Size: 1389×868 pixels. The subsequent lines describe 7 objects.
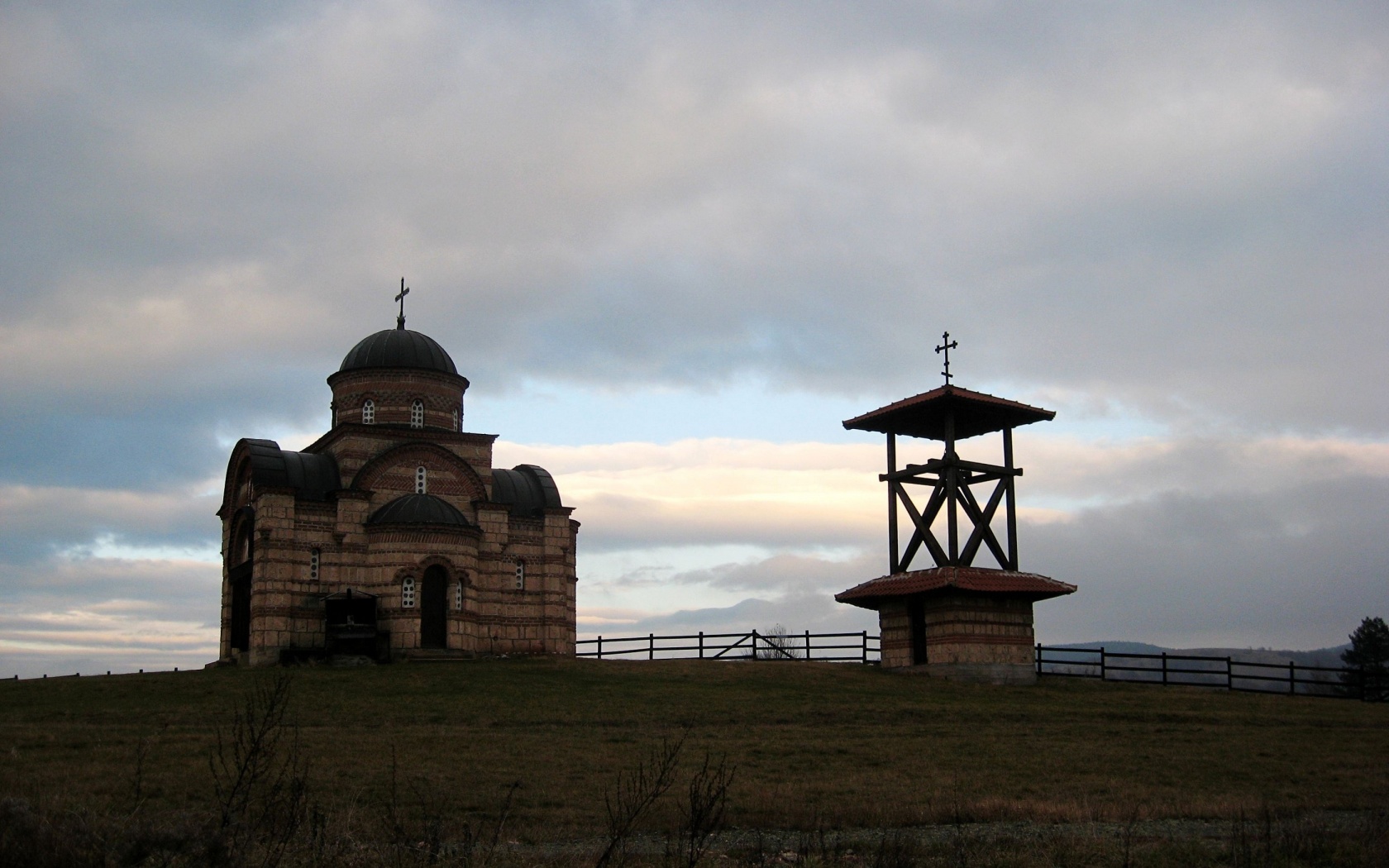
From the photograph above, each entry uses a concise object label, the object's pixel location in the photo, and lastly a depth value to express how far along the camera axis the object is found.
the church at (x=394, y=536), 39.78
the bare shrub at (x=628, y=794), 10.19
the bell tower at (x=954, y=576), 35.38
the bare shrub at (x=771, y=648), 41.00
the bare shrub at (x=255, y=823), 10.27
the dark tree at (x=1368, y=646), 60.72
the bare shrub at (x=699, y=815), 9.75
